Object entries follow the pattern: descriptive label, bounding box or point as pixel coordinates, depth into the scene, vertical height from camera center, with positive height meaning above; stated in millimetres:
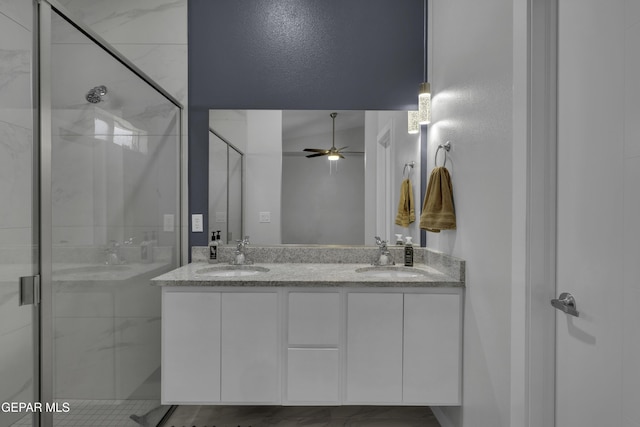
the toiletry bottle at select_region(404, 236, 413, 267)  2145 -266
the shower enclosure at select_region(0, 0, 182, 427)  1088 -111
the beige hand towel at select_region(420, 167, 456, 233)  1825 +43
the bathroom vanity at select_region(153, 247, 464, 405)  1710 -653
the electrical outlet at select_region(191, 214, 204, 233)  2236 -75
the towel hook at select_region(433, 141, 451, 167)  1902 +360
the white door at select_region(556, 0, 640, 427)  899 +6
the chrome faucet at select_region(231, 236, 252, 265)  2137 -258
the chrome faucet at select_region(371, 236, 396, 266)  2148 -268
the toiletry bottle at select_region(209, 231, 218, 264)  2195 -256
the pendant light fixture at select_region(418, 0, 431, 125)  2066 +662
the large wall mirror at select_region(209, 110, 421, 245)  2252 +245
